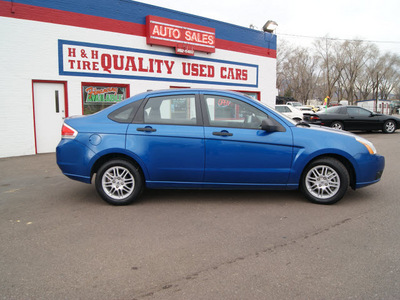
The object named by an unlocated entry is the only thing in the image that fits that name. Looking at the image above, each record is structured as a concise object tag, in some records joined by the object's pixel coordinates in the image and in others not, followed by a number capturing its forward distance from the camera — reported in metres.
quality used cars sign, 10.07
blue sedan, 4.60
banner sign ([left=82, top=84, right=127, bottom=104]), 10.51
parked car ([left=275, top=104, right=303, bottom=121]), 20.52
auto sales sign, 11.57
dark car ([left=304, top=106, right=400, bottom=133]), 14.63
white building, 9.12
